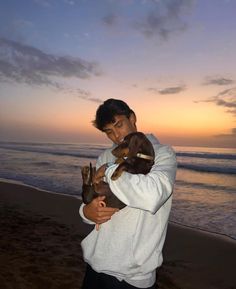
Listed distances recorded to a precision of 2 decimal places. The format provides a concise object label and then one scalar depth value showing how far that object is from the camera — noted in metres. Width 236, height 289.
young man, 1.58
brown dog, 1.64
